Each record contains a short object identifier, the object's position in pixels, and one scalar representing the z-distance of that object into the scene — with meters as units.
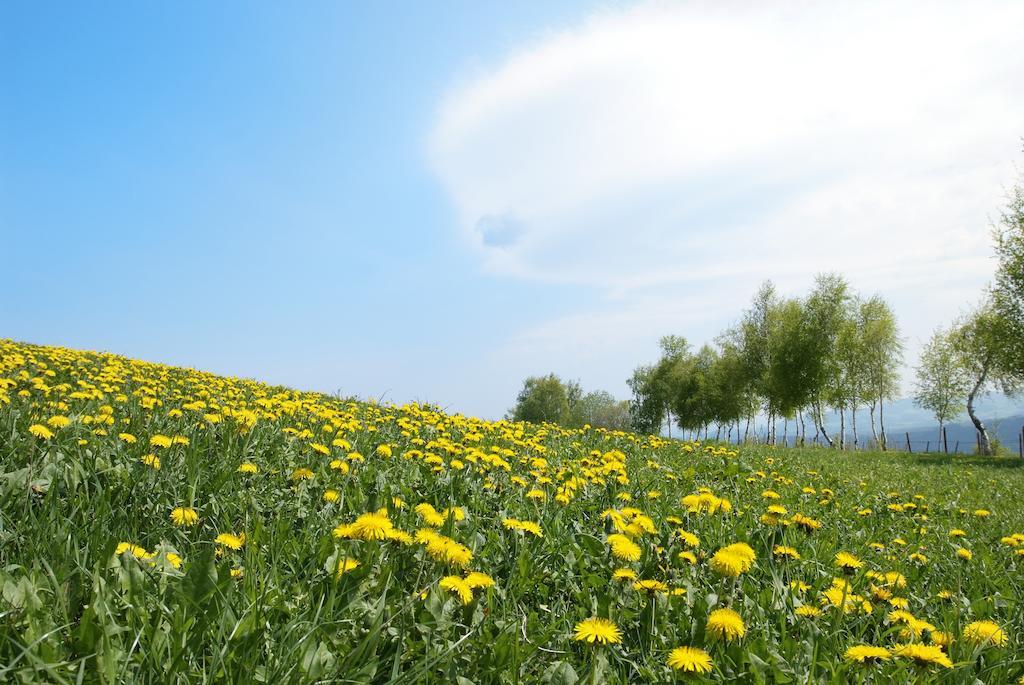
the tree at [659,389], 73.94
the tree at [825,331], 44.38
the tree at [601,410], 94.62
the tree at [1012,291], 29.03
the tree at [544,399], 85.56
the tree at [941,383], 49.22
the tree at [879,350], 46.97
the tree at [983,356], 31.41
